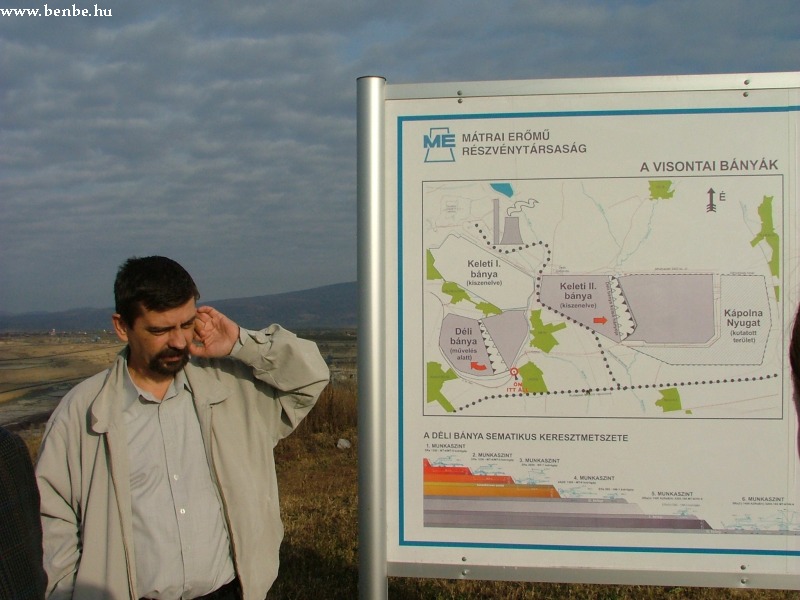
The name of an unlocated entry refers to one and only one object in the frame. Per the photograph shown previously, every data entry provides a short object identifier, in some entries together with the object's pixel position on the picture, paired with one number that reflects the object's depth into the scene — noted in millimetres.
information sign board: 2916
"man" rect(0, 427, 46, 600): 1455
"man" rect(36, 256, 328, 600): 3047
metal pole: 2990
